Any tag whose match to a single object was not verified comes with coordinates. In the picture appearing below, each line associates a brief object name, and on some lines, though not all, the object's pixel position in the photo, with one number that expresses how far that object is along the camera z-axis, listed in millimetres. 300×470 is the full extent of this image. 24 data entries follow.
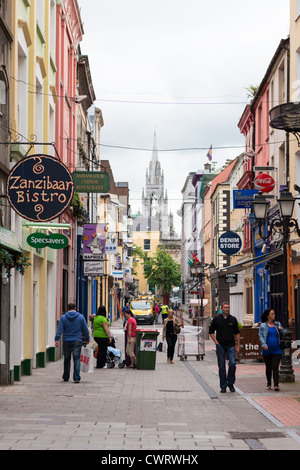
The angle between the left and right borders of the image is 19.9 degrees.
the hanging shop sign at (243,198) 34219
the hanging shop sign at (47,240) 18594
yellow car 64438
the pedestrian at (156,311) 71375
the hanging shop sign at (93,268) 37094
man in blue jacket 19000
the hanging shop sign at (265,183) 32219
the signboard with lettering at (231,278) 36875
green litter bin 23938
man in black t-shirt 17203
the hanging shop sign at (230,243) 38469
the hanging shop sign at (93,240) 37844
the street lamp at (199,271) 47119
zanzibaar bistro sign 16422
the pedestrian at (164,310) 56888
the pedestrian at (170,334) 26891
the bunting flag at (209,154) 95031
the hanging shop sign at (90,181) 26875
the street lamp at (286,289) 18578
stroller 24125
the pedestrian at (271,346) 17250
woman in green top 22844
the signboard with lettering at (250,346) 24516
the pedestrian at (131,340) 24141
